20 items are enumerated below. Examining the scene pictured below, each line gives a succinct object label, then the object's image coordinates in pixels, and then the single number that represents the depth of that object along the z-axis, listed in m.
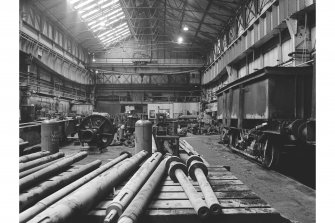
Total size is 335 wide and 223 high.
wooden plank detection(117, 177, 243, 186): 2.11
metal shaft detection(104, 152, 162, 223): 1.41
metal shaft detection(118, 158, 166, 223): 1.36
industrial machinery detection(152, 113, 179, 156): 6.03
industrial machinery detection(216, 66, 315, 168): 5.14
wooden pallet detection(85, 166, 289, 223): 1.54
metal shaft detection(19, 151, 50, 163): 2.70
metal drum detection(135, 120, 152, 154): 4.07
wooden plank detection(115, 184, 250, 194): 1.96
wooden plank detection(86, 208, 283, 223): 1.54
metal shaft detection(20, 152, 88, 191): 1.97
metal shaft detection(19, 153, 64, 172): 2.42
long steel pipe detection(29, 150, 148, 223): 1.32
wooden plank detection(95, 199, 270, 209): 1.66
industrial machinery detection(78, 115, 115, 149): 7.71
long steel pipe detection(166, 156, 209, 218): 1.51
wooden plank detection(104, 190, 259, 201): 1.81
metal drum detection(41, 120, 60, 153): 6.40
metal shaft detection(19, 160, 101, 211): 1.67
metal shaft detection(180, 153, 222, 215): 1.53
